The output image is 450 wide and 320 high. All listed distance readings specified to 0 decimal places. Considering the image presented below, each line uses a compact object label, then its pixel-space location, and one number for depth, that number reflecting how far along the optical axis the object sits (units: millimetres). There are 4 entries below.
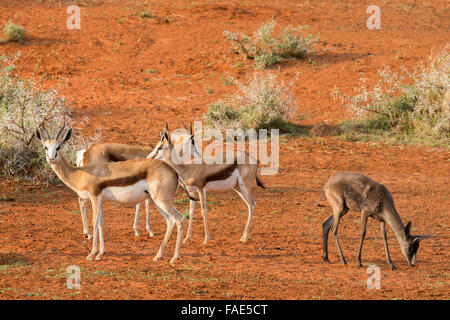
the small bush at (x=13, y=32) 22288
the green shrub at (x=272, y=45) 22125
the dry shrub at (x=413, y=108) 16297
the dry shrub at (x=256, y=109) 16594
